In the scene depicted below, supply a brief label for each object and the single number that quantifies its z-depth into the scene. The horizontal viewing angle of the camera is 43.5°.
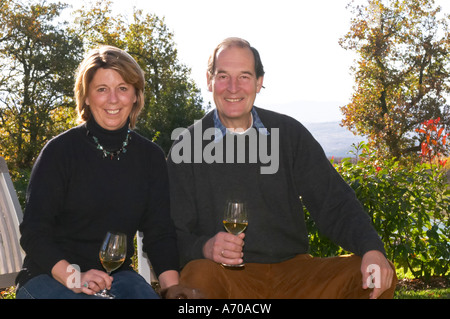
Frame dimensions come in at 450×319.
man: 2.98
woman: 2.79
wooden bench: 3.48
